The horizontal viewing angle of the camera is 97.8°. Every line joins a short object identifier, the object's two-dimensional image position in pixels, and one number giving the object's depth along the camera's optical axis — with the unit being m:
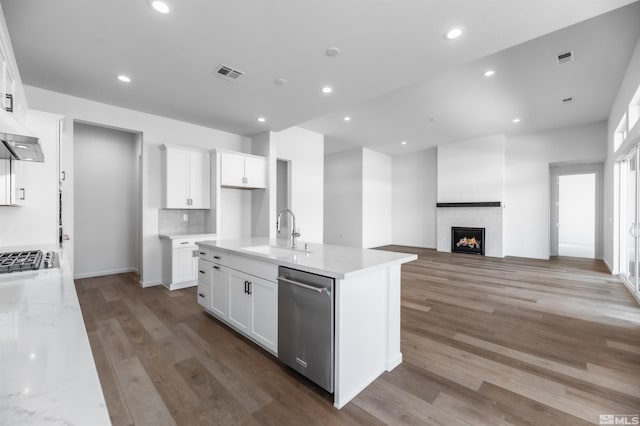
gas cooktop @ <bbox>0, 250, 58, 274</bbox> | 1.59
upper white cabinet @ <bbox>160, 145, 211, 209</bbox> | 4.46
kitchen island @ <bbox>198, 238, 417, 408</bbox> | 1.76
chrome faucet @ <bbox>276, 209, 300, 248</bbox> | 2.71
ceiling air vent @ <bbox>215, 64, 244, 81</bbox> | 3.12
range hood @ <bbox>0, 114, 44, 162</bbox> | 1.52
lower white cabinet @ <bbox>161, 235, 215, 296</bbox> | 4.24
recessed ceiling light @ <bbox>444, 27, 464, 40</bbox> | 2.41
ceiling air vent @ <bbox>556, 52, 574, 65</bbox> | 3.44
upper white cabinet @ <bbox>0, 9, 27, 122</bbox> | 1.74
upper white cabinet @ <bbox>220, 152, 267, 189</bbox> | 4.86
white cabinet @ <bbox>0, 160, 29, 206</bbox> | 2.31
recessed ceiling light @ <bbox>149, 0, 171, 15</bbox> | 2.12
